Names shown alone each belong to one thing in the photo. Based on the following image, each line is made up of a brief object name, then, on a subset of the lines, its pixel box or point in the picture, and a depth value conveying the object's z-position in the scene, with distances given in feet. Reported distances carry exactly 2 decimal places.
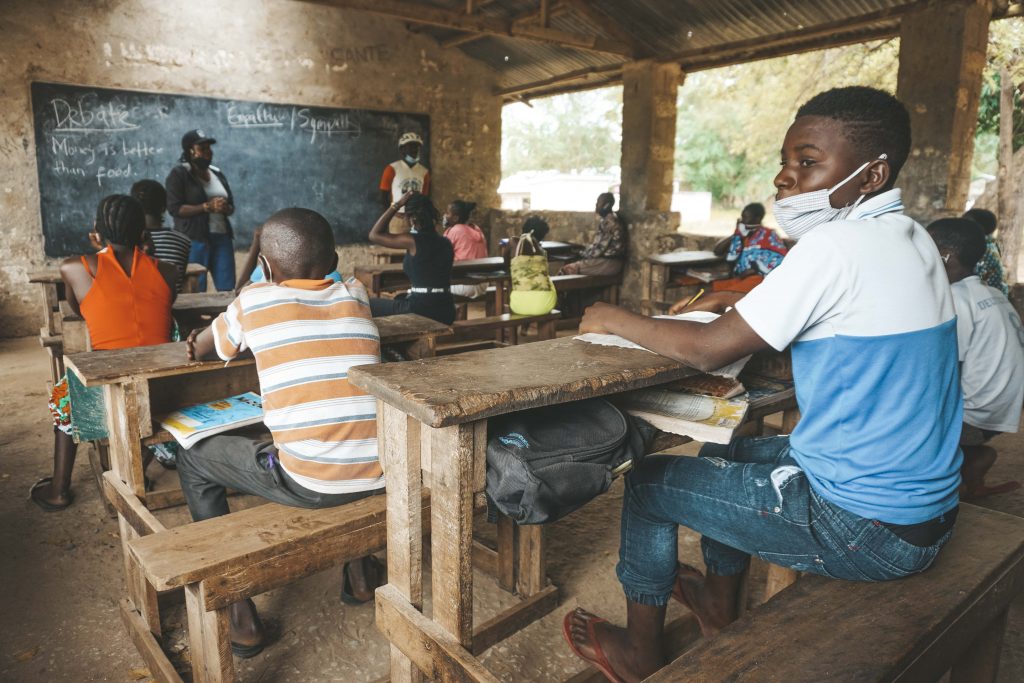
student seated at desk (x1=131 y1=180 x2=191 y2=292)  12.67
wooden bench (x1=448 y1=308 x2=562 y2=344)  15.84
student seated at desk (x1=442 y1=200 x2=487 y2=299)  20.22
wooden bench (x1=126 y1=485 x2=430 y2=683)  5.06
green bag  14.99
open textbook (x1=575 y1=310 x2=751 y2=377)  5.40
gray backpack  4.27
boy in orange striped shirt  5.75
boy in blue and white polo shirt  4.14
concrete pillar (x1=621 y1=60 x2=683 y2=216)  25.84
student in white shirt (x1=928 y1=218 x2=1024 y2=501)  8.58
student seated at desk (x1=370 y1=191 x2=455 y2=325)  13.58
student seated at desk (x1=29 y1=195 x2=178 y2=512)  8.74
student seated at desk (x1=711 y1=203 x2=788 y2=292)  14.73
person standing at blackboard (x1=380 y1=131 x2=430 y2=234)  24.71
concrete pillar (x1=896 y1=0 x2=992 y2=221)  17.44
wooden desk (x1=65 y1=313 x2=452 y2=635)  6.44
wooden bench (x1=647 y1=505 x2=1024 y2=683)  3.82
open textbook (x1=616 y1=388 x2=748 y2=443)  4.84
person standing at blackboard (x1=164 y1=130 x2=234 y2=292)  17.30
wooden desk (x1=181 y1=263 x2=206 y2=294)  13.47
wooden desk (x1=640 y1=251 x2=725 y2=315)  19.24
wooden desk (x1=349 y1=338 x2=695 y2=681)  4.14
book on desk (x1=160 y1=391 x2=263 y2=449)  6.84
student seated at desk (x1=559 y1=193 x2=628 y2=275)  22.88
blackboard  21.98
